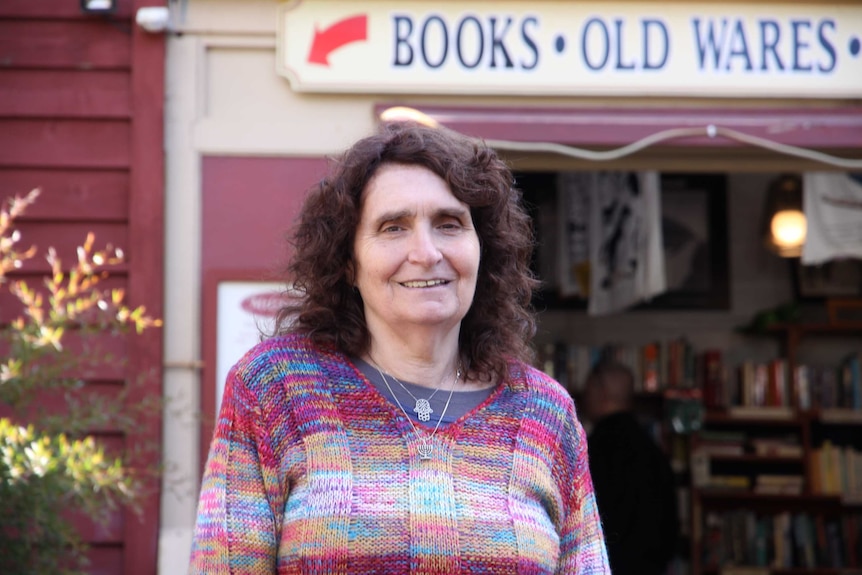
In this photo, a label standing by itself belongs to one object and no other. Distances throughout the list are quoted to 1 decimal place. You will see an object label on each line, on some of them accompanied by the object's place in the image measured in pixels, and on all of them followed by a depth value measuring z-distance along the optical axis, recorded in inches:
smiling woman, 77.5
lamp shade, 269.4
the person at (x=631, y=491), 219.8
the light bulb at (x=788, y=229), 269.3
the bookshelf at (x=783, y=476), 289.1
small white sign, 170.2
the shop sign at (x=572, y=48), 175.5
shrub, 133.3
